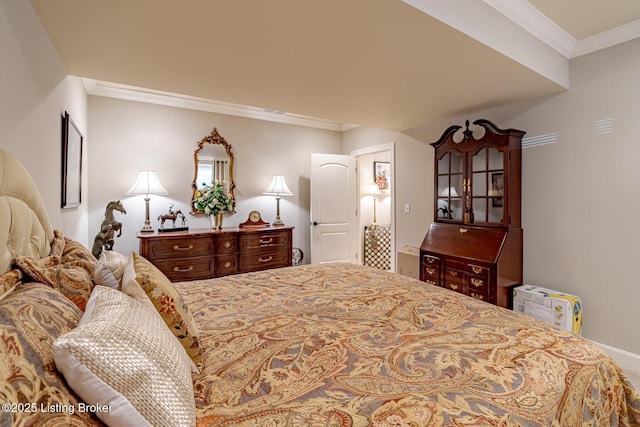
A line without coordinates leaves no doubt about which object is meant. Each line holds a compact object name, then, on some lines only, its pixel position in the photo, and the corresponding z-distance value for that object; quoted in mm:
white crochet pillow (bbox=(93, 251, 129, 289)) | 1159
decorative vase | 4018
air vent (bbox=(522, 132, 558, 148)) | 2913
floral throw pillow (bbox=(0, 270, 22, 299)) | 788
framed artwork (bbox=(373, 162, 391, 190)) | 5715
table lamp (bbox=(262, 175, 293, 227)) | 4523
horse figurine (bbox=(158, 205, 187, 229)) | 3740
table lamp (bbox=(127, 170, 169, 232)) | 3614
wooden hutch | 2934
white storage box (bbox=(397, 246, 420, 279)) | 3865
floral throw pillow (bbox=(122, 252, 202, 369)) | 1044
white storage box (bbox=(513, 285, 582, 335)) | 2594
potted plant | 3996
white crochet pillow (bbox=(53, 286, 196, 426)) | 607
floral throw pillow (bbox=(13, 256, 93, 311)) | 945
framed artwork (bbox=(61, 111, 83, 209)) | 2189
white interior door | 4844
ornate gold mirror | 4188
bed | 615
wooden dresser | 3445
